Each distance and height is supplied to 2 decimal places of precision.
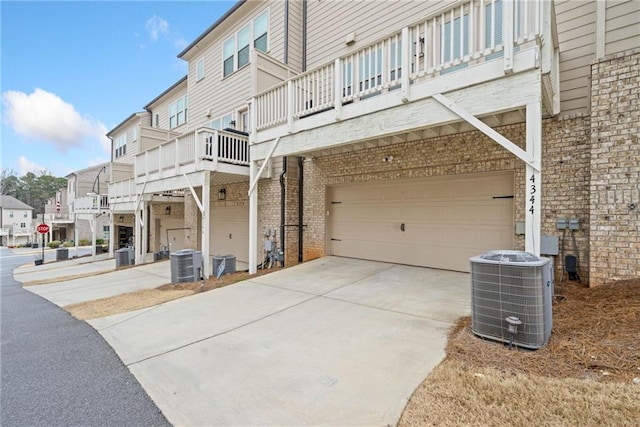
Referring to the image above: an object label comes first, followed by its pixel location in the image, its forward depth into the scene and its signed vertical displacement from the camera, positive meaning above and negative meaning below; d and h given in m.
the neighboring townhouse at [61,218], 33.16 -0.64
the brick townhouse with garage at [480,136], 4.04 +1.45
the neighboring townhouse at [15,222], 43.72 -1.58
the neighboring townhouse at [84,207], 18.45 +0.39
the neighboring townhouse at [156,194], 13.85 +1.52
